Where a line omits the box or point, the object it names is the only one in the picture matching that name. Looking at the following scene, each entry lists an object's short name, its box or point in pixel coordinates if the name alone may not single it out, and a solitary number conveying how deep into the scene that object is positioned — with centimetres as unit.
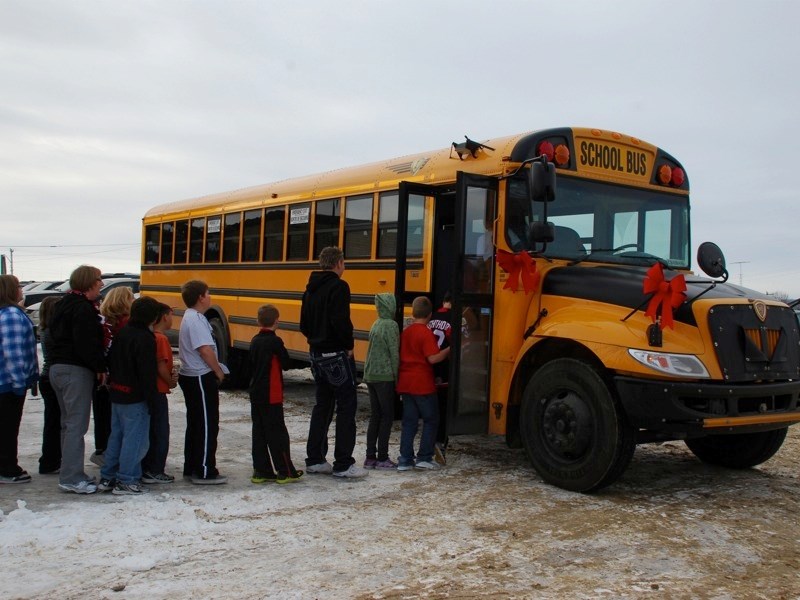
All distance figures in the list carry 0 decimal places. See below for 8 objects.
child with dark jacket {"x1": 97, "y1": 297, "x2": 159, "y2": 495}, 535
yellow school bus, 513
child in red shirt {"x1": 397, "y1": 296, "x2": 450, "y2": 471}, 619
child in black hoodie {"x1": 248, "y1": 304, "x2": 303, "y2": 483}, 571
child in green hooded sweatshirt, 623
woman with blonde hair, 577
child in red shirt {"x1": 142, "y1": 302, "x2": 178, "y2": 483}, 564
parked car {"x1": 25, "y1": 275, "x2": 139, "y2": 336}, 1800
